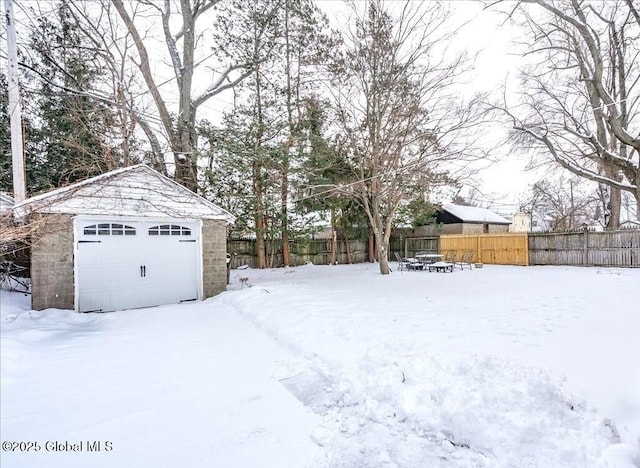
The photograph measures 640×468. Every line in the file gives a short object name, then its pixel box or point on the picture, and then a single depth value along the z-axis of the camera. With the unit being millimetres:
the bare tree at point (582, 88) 9922
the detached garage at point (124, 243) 7047
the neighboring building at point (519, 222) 38309
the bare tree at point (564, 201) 26359
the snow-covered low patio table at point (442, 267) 13625
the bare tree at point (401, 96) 10578
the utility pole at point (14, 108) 6812
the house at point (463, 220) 22703
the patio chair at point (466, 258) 16620
